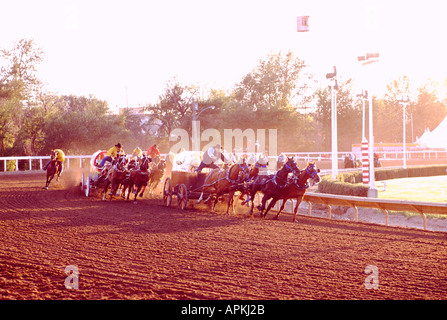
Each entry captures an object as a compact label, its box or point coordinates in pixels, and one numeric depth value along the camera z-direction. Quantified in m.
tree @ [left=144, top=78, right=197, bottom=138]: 62.19
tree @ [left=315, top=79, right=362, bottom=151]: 71.75
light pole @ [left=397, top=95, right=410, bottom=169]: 42.31
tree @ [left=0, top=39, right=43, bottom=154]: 40.97
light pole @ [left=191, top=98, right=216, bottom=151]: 39.53
